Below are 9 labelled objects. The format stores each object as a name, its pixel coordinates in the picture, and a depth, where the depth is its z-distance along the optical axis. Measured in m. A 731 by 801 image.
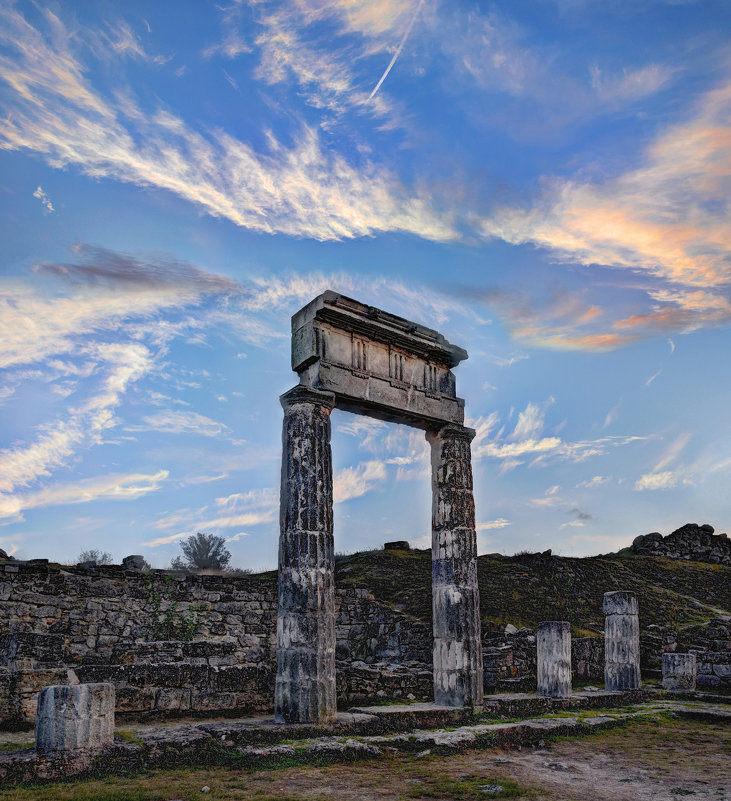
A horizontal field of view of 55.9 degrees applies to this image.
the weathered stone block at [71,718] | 7.02
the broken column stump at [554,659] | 13.73
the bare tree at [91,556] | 37.40
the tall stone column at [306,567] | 9.81
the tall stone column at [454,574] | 11.82
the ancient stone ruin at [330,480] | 10.04
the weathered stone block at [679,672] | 15.91
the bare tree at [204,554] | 35.69
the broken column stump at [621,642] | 15.58
